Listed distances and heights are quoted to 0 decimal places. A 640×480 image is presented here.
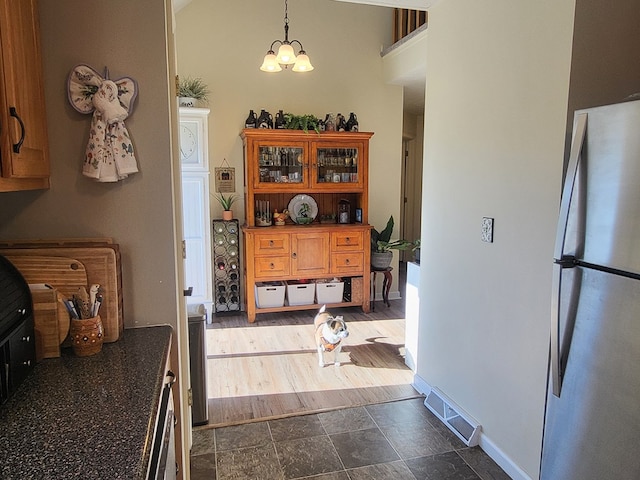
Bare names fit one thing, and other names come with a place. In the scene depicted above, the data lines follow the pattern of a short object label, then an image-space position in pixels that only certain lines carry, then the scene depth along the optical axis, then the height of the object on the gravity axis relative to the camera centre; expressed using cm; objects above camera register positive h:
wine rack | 452 -76
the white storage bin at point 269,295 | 448 -105
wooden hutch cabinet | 440 -22
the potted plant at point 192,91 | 423 +96
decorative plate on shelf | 480 -19
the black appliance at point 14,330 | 106 -36
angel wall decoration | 141 +24
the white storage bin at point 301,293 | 457 -105
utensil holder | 133 -44
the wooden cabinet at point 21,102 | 107 +23
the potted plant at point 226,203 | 456 -13
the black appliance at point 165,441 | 104 -65
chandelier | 345 +103
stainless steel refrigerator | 128 -35
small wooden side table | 490 -103
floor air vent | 234 -126
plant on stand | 475 -59
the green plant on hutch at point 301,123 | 443 +67
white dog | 328 -106
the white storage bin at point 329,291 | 463 -104
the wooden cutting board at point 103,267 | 140 -25
